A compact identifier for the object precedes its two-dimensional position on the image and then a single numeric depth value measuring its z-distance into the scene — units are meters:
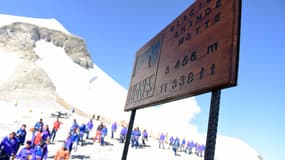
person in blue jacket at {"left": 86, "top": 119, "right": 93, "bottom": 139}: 15.91
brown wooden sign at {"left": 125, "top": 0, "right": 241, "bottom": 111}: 2.61
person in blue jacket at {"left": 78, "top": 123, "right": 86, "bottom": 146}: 14.32
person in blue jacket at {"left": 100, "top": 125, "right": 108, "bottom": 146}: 15.36
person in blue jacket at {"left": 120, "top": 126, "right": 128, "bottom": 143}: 17.26
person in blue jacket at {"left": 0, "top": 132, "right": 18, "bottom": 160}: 8.04
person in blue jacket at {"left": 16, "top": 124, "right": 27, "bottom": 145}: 9.97
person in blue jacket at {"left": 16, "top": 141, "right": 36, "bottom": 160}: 7.30
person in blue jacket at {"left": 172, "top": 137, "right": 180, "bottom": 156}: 18.82
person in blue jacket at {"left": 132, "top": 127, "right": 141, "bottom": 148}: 17.15
